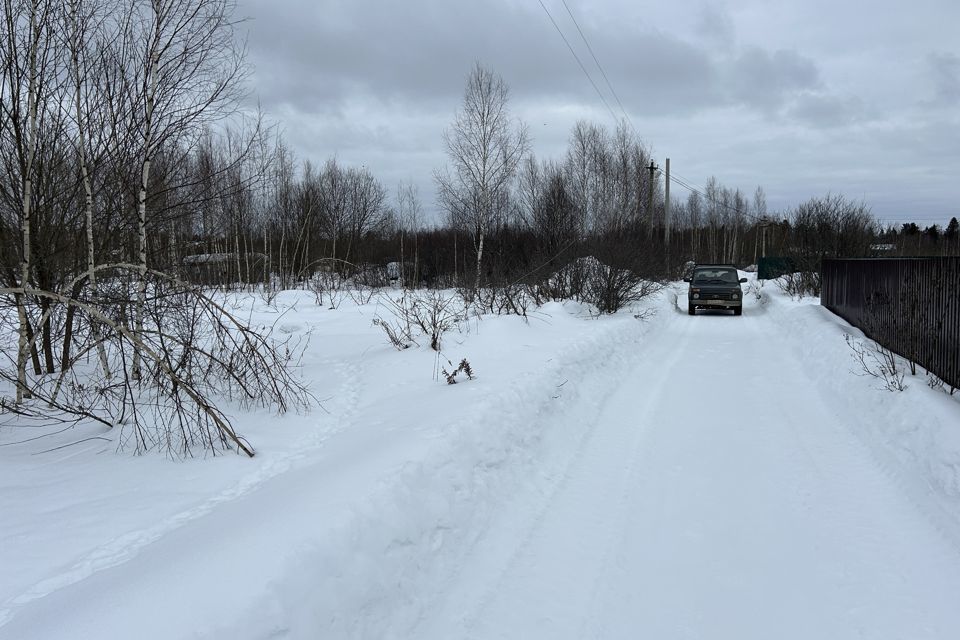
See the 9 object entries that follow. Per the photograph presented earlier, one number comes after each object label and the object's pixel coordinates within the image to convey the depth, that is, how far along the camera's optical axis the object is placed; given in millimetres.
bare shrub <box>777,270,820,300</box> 21862
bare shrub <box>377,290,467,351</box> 10258
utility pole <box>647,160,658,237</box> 35903
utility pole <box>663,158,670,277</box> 33750
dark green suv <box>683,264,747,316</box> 20141
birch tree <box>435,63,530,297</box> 28062
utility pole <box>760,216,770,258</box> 68312
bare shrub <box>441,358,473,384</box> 7712
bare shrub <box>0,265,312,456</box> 5219
